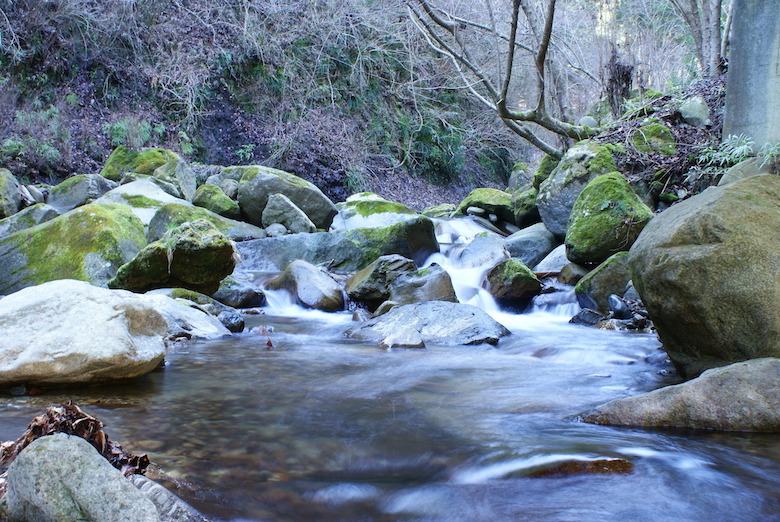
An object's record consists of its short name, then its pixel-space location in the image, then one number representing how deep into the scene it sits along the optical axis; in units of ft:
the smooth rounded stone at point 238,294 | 23.34
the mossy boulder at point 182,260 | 20.17
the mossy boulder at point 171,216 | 28.94
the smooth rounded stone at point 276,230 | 34.12
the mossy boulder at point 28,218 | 26.71
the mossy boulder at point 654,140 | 27.61
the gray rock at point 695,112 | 28.37
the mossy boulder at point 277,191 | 36.58
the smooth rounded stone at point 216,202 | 36.19
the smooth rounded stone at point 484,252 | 27.58
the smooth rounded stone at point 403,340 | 16.36
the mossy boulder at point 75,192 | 33.04
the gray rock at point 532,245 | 29.80
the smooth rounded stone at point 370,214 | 36.65
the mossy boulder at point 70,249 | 21.76
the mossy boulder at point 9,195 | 28.96
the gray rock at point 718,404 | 8.54
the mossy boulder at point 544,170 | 35.53
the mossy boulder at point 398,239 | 28.96
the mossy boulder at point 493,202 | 41.24
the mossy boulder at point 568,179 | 28.53
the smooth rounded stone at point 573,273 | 24.04
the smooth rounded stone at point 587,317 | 20.25
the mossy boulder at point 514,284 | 23.25
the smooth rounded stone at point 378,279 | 22.88
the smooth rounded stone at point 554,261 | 26.66
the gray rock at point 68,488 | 4.92
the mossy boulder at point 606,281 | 20.66
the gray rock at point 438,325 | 17.58
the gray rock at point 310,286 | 23.22
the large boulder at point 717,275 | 10.21
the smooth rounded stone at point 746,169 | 17.47
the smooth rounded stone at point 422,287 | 21.76
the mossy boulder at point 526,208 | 36.50
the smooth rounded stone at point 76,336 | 10.15
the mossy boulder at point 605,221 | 22.56
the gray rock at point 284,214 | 35.14
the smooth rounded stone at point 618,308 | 19.52
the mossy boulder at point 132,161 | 40.03
